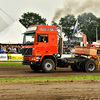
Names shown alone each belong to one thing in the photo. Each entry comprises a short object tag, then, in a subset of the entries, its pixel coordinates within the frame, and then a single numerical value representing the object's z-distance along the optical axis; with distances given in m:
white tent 32.31
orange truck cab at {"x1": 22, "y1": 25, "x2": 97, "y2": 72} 14.21
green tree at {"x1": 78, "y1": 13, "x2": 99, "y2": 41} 65.64
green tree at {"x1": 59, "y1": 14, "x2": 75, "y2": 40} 60.23
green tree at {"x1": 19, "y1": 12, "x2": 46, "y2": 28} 74.31
